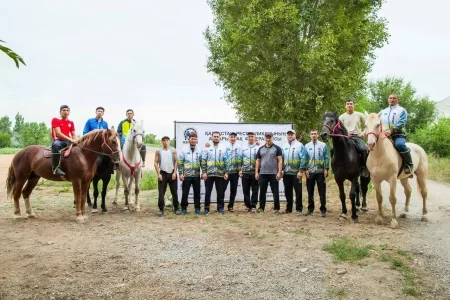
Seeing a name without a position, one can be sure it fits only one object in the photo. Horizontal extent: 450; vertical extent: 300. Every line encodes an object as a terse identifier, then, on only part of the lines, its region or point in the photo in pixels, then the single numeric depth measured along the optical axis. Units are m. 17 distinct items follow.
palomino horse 9.19
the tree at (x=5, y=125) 103.19
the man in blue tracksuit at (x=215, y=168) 11.21
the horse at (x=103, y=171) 11.66
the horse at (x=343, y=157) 9.55
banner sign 12.34
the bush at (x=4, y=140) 96.62
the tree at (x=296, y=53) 21.08
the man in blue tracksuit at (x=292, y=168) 10.90
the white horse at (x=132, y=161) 11.13
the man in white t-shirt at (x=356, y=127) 10.23
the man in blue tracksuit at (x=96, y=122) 12.23
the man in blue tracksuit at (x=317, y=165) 10.66
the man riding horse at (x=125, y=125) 12.28
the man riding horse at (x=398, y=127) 9.72
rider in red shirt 10.33
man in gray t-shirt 11.13
